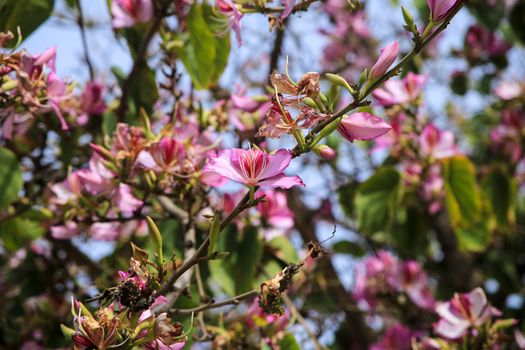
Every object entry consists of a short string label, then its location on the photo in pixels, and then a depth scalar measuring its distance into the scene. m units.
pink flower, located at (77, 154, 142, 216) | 1.54
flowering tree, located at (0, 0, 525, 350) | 1.29
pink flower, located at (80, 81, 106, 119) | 1.74
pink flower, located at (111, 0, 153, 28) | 1.64
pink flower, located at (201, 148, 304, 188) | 1.28
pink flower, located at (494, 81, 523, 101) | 2.52
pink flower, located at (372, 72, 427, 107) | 1.88
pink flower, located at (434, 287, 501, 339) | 1.60
